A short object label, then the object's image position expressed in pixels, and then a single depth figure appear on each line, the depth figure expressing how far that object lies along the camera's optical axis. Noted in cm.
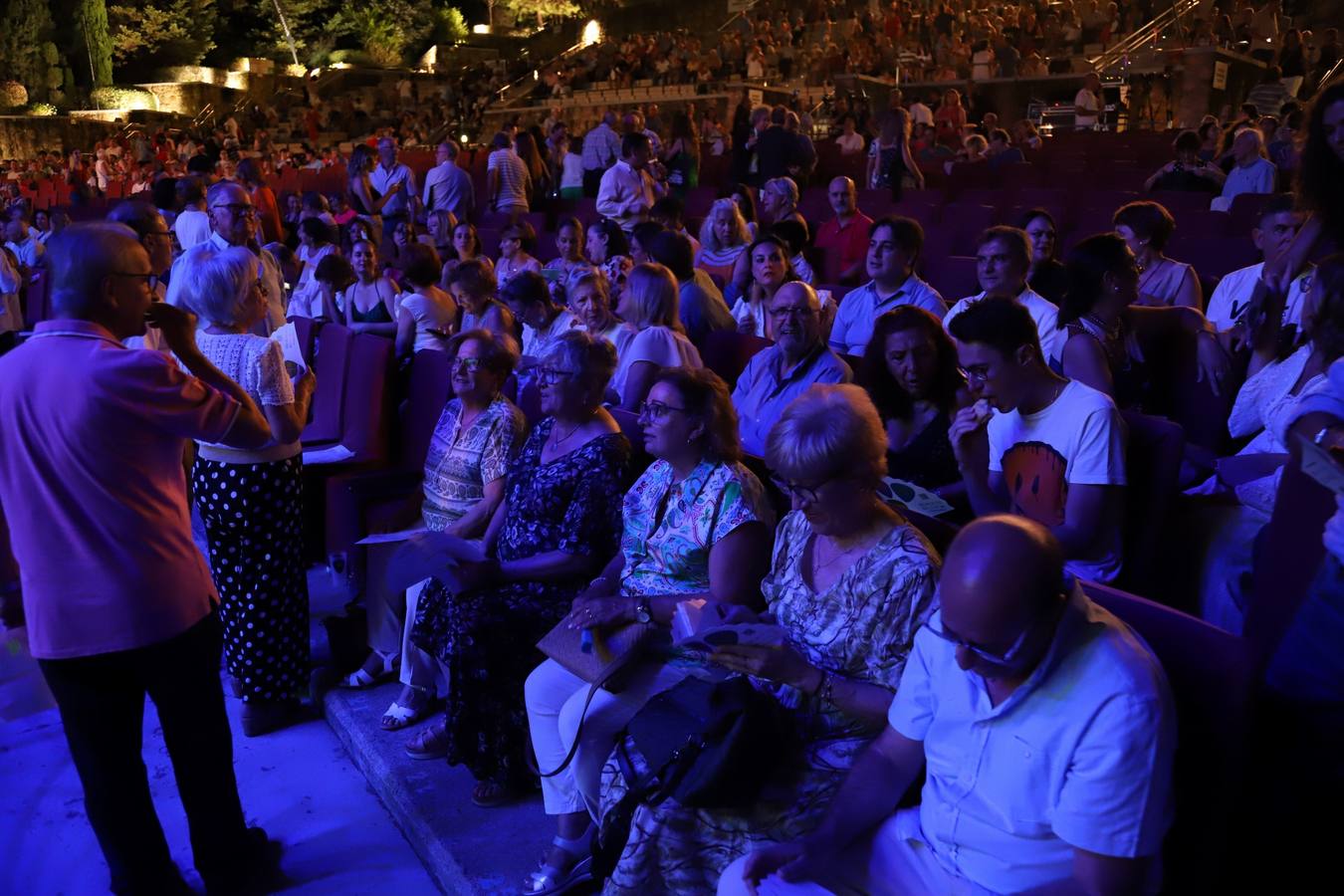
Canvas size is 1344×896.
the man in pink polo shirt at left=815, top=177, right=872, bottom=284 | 632
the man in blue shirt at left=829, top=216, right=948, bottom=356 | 440
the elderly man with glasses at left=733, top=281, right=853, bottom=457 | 355
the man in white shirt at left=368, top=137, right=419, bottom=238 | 962
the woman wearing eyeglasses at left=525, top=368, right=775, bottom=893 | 247
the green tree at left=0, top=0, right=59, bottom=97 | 2731
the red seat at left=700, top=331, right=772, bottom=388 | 431
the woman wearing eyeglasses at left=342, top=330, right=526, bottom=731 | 337
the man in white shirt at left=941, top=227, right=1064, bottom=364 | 409
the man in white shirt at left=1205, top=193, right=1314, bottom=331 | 422
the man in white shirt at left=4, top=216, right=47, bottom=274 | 952
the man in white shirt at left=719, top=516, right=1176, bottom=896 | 150
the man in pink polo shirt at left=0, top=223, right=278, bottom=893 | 216
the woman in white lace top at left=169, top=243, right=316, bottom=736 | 309
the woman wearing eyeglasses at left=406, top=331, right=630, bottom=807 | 288
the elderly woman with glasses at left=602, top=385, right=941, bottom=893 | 204
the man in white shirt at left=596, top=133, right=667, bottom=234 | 770
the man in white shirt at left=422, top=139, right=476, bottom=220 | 920
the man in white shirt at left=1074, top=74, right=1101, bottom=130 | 1406
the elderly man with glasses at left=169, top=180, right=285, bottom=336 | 468
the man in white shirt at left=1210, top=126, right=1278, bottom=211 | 739
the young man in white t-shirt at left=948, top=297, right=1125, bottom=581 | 248
